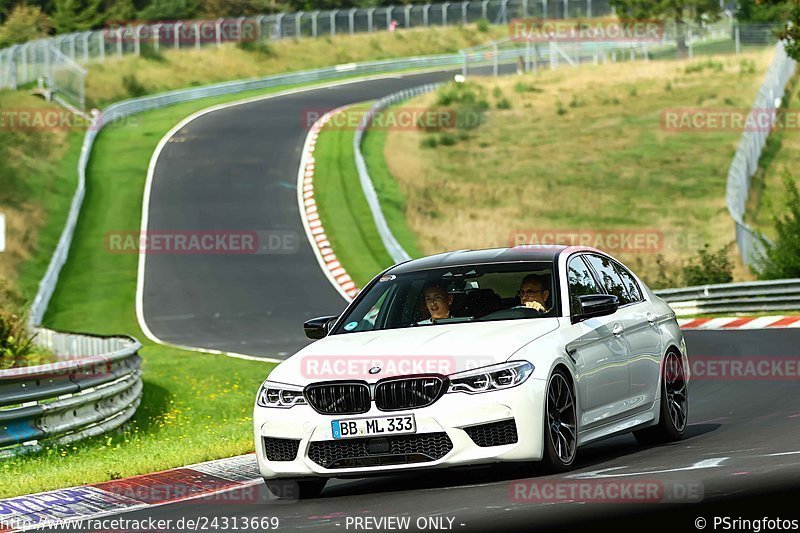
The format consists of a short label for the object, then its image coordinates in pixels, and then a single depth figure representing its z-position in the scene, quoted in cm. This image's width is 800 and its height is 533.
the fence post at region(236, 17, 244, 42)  8628
